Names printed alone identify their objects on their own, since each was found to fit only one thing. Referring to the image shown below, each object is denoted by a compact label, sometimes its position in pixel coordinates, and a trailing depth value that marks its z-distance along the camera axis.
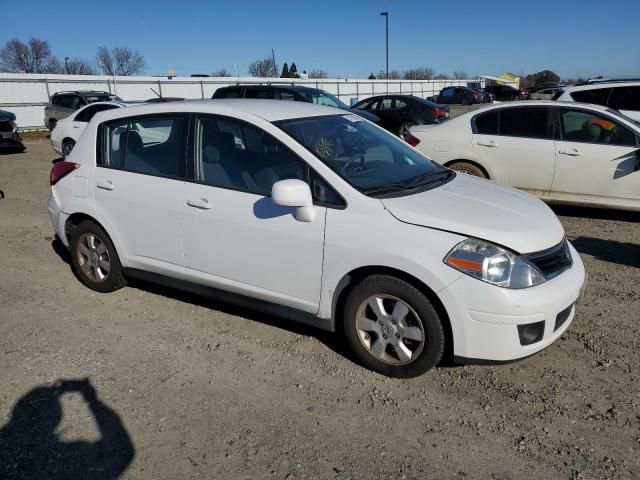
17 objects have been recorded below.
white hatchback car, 3.02
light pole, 47.97
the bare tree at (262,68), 80.84
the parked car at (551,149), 6.41
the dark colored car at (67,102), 17.29
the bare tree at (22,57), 71.62
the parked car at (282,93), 12.74
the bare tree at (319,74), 72.38
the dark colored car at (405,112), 16.39
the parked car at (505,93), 40.64
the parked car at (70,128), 11.82
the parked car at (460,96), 39.58
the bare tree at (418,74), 91.88
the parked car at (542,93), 34.27
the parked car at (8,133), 14.60
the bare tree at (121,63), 76.81
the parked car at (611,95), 8.89
